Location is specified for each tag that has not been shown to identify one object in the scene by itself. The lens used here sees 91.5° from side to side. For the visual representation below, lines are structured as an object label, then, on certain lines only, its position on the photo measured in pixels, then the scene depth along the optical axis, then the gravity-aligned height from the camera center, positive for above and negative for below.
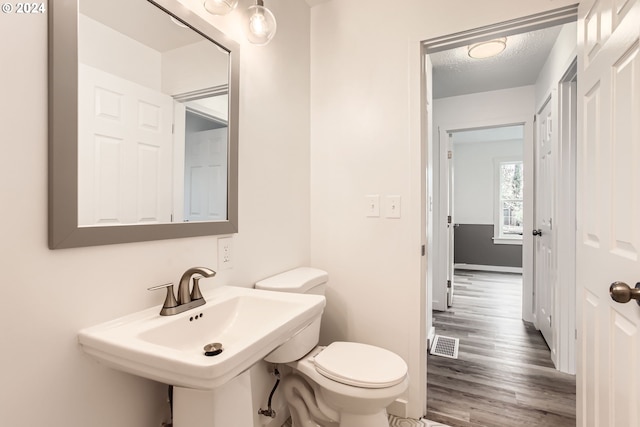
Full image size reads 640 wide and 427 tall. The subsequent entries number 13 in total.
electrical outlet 1.33 -0.17
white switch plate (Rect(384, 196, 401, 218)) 1.75 +0.04
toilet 1.27 -0.69
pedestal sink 0.72 -0.36
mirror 0.82 +0.30
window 5.68 +0.21
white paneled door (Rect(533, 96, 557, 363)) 2.51 -0.09
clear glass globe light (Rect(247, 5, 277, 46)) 1.36 +0.83
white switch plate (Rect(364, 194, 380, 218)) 1.80 +0.05
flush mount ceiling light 2.33 +1.27
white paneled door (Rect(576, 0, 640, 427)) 0.86 +0.02
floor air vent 2.49 -1.12
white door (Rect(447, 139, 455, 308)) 3.50 -0.10
